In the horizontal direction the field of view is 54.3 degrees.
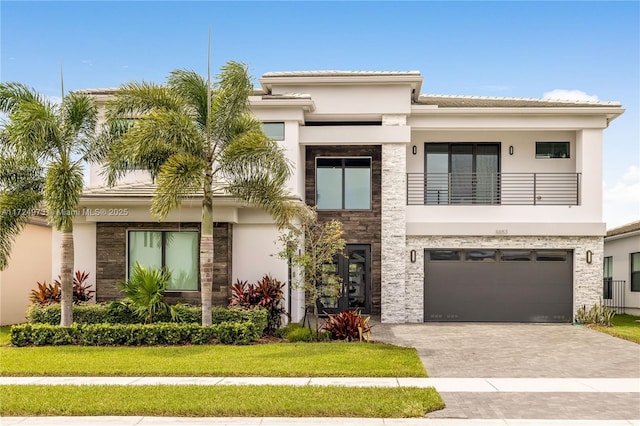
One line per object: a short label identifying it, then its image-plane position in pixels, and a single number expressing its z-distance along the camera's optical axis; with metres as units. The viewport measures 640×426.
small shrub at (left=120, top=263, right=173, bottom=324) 15.92
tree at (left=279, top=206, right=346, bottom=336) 16.09
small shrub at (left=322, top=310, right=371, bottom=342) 15.87
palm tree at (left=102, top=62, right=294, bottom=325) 14.95
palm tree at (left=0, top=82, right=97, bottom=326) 15.04
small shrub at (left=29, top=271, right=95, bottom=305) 17.13
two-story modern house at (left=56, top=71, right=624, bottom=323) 20.53
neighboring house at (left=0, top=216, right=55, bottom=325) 20.66
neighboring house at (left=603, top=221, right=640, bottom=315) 24.48
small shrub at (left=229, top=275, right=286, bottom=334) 16.78
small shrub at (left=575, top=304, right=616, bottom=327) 19.91
